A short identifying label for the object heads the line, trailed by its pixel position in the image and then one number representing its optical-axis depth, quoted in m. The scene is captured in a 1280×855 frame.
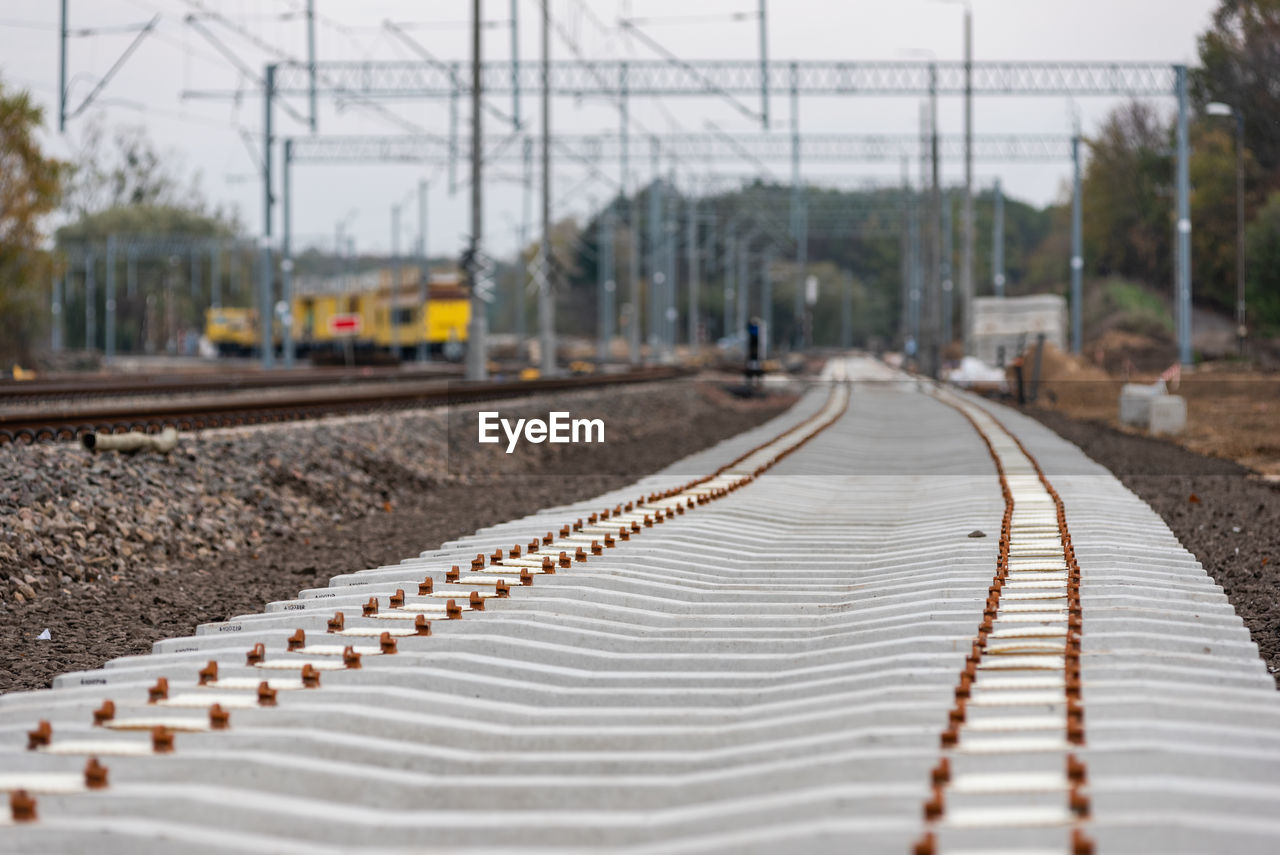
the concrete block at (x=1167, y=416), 26.06
